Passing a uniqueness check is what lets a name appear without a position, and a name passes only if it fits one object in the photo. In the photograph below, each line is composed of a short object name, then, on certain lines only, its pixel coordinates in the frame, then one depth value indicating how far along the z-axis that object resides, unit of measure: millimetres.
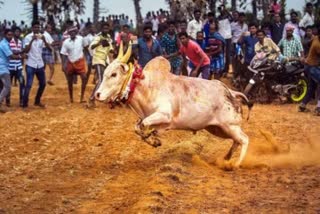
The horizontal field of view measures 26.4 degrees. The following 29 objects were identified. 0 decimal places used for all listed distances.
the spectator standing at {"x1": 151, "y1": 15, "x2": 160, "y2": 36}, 27206
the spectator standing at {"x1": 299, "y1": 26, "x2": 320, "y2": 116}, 14547
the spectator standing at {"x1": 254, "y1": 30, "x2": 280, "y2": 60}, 16422
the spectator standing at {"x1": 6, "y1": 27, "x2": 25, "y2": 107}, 17375
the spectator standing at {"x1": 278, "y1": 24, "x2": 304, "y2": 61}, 16859
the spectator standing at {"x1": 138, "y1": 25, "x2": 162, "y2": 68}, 15130
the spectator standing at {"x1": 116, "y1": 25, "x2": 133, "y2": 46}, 16106
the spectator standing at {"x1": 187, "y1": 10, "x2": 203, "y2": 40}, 18891
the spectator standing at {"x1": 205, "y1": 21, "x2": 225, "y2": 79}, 17359
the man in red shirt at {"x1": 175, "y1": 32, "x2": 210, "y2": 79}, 14312
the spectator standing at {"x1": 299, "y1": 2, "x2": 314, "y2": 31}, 19609
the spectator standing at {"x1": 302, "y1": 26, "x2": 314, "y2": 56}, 17516
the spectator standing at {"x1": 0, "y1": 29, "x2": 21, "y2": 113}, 15594
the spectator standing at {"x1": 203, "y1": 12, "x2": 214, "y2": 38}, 17956
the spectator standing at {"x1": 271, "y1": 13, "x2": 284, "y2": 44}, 19125
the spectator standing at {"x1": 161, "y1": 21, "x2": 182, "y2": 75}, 15531
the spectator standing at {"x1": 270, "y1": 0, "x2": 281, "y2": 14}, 21723
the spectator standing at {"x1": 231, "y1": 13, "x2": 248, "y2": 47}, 20656
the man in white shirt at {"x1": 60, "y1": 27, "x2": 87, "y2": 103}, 16750
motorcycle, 16500
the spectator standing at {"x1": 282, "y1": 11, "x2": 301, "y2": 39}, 18845
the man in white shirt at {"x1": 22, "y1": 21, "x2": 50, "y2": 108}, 16219
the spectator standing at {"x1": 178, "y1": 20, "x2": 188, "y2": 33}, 17422
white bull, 8844
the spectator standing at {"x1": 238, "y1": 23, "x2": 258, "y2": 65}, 17641
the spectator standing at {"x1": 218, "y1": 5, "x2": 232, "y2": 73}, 20672
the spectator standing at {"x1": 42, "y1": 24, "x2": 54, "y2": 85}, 21103
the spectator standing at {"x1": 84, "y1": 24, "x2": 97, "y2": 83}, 18008
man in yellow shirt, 16406
